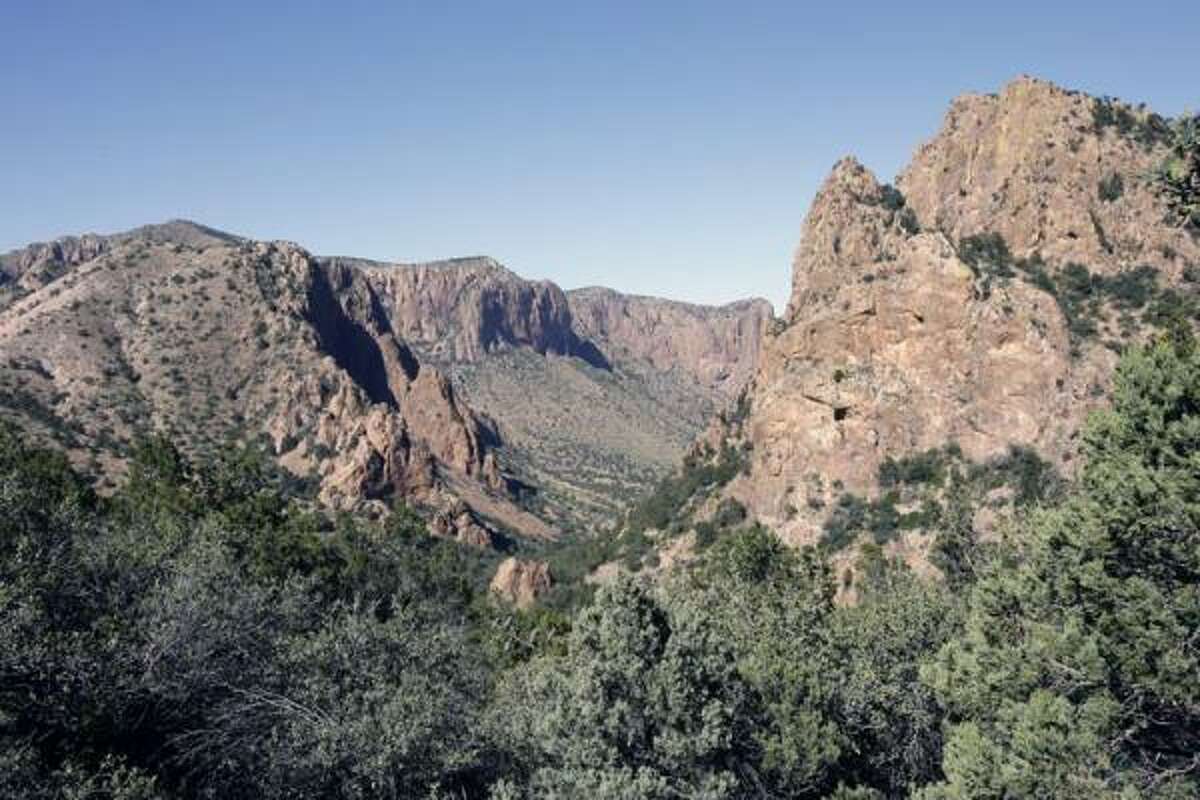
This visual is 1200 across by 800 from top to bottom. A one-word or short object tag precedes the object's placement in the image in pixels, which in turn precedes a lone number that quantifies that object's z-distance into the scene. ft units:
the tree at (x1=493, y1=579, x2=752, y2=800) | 60.95
